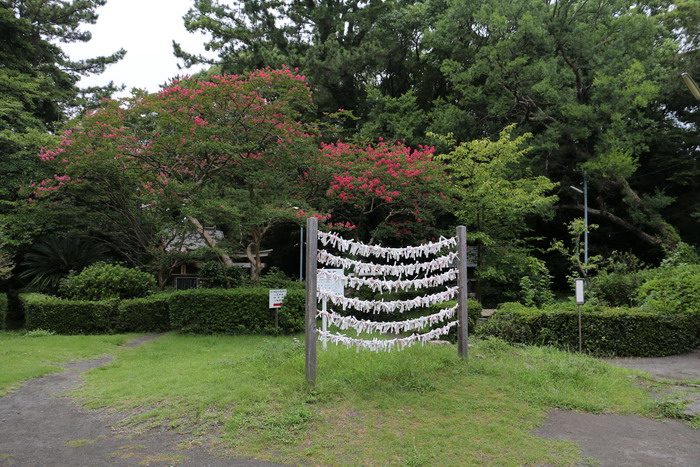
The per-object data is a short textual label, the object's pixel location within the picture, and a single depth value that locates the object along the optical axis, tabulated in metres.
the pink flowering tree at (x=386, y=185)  13.13
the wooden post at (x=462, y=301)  6.73
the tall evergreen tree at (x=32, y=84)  13.52
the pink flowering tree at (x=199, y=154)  11.31
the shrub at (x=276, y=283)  12.59
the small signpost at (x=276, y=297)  9.44
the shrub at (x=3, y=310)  12.14
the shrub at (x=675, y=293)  8.84
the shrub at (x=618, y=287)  11.79
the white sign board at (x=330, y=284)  5.85
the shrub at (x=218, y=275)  13.45
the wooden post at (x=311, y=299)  5.44
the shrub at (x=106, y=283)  11.89
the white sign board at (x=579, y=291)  8.22
